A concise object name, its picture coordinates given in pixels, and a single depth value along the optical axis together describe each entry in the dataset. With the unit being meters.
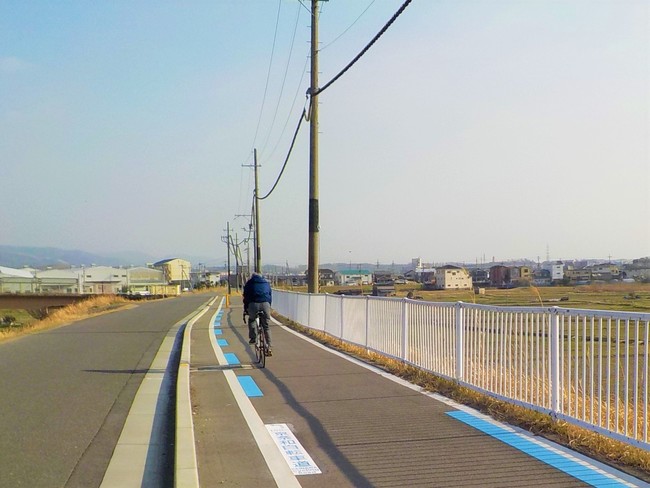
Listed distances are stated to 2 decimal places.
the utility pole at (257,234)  47.79
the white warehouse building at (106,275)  131.69
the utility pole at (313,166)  20.53
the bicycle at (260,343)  11.91
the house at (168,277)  178.07
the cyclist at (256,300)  12.52
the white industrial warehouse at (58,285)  79.31
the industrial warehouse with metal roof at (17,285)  77.19
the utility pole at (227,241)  112.56
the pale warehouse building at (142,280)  114.81
